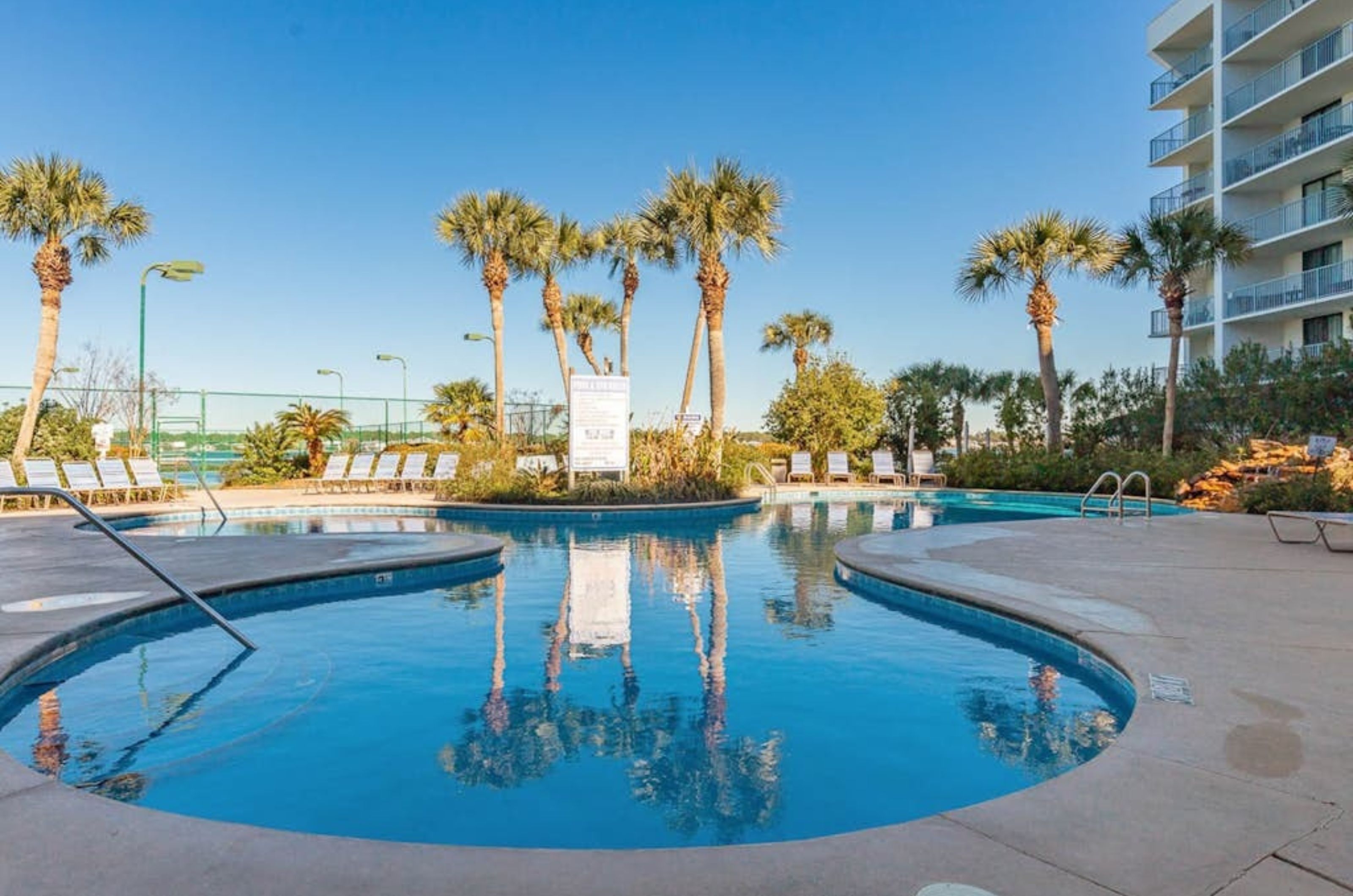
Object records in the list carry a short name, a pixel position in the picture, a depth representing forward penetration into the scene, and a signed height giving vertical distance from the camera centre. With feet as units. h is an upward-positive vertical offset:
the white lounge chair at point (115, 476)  48.98 -1.15
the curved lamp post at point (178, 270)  52.42 +12.66
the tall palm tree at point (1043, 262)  65.00 +16.61
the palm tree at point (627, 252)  80.33 +21.64
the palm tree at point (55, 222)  51.11 +16.05
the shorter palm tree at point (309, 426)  72.38 +2.89
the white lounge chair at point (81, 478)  46.93 -1.26
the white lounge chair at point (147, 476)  50.72 -1.22
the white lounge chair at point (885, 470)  70.74 -1.07
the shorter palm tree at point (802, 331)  105.40 +17.28
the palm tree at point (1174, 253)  59.62 +16.04
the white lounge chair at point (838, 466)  71.51 -0.70
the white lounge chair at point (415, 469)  61.26 -0.85
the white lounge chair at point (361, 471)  61.31 -1.03
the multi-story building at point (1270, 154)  73.67 +31.27
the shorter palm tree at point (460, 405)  81.00 +5.96
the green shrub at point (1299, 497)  33.45 -1.68
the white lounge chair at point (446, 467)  56.75 -0.67
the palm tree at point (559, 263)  79.92 +20.11
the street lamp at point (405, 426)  85.87 +3.45
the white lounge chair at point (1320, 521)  23.09 -1.87
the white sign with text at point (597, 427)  48.37 +1.95
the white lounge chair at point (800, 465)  72.23 -0.59
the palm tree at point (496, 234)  73.82 +21.33
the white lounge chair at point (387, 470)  61.52 -0.98
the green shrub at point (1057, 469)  50.01 -0.71
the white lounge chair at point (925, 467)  69.56 -0.79
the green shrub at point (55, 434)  57.93 +1.76
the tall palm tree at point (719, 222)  62.18 +18.96
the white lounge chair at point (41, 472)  47.24 -0.89
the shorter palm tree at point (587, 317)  98.32 +17.84
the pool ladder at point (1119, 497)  32.17 -1.71
